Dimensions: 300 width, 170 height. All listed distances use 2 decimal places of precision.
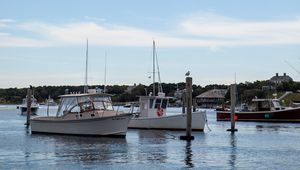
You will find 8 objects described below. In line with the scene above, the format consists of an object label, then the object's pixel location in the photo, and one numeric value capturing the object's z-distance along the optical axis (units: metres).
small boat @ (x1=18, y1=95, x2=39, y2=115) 119.75
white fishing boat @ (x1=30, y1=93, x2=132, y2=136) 45.09
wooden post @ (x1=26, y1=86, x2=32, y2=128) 58.64
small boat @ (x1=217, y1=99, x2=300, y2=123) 75.12
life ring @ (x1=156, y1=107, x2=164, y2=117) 57.78
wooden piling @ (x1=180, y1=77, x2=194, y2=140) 40.97
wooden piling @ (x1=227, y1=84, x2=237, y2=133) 52.34
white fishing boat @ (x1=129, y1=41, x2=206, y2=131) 55.25
